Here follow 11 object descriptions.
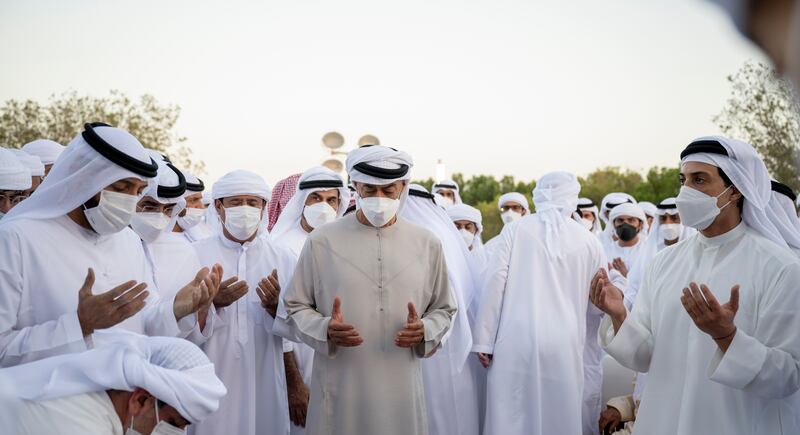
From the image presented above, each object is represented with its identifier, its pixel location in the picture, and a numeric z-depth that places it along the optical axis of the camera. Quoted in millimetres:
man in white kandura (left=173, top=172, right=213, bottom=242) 7004
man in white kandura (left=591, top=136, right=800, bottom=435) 3107
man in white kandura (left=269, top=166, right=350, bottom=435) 5711
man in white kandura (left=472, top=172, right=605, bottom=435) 5555
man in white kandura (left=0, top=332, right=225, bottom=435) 2461
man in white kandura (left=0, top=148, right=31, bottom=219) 5035
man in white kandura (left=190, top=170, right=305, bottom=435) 4598
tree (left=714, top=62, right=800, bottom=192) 14945
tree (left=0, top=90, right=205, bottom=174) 21731
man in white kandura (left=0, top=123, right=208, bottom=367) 3102
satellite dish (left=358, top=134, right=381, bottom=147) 13750
